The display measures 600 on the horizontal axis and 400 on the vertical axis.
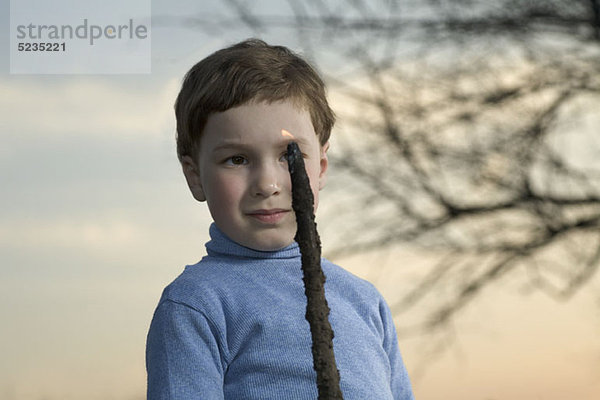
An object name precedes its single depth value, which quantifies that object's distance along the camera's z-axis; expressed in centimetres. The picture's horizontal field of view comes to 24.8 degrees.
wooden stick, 91
